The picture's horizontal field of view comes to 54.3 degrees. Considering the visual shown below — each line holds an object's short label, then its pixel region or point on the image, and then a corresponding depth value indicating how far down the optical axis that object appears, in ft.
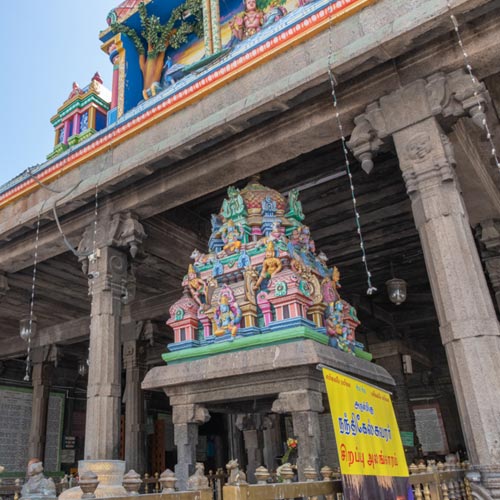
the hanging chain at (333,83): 15.65
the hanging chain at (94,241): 22.51
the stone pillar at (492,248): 24.73
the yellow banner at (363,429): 10.12
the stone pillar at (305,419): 13.70
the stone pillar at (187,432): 15.34
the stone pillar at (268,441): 20.69
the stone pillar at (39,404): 41.37
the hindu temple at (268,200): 14.39
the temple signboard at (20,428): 44.29
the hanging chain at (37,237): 23.52
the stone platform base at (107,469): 17.15
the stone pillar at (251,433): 19.99
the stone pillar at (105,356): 19.67
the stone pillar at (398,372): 36.78
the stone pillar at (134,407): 34.73
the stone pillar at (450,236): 12.48
